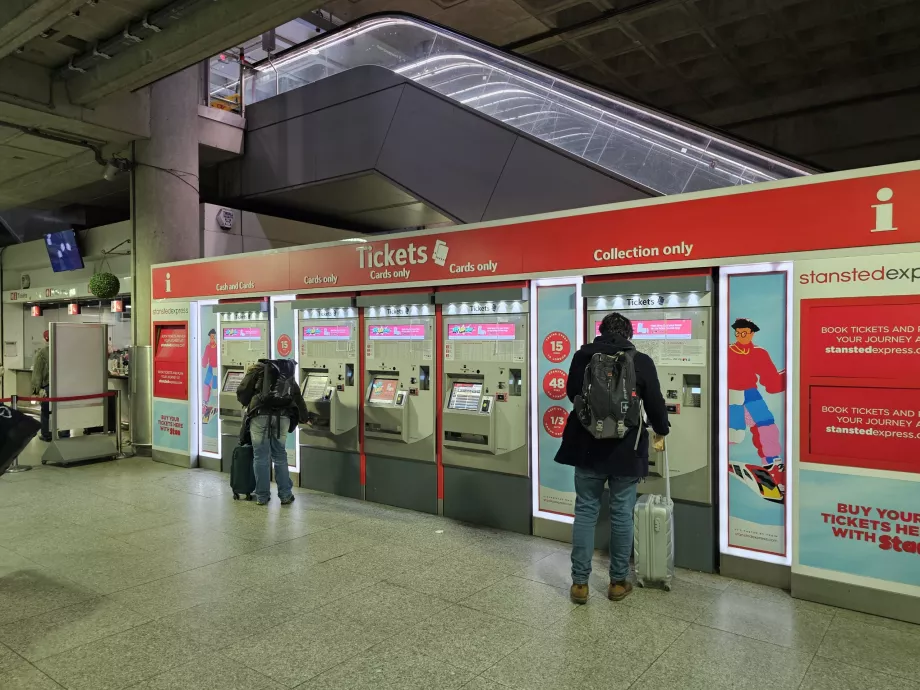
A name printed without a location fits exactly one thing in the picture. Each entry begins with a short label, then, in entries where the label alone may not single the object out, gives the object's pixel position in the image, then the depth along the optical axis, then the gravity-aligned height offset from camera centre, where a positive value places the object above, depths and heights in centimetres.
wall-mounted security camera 848 +243
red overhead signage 350 +75
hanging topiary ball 930 +89
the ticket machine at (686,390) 413 -32
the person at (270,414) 565 -65
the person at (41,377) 873 -47
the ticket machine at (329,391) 602 -48
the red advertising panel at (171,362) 770 -23
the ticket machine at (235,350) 687 -7
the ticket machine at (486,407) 496 -52
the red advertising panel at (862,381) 341 -22
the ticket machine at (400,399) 551 -51
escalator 706 +256
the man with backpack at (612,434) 356 -53
